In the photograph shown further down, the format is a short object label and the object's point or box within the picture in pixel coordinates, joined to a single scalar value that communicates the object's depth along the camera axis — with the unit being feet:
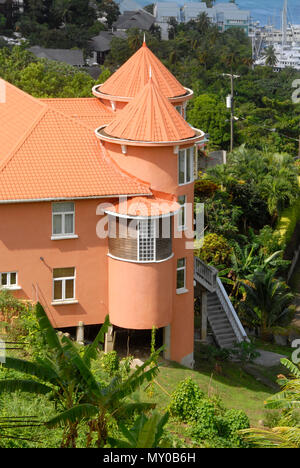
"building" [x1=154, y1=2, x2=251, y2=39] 601.62
